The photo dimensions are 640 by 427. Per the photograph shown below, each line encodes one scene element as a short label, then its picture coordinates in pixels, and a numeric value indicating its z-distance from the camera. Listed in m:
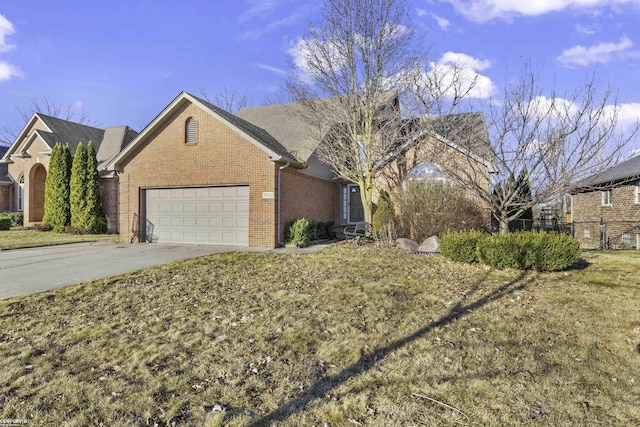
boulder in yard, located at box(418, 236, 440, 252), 11.05
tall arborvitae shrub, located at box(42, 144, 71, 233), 20.09
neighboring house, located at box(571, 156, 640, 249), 16.39
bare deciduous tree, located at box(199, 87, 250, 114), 36.56
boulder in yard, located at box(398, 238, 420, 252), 11.44
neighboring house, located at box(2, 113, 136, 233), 22.86
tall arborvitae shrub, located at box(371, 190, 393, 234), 13.17
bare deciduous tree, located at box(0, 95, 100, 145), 40.78
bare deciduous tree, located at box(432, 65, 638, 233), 8.91
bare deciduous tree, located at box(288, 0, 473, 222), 13.93
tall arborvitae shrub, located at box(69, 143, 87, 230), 19.38
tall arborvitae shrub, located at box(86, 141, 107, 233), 19.30
